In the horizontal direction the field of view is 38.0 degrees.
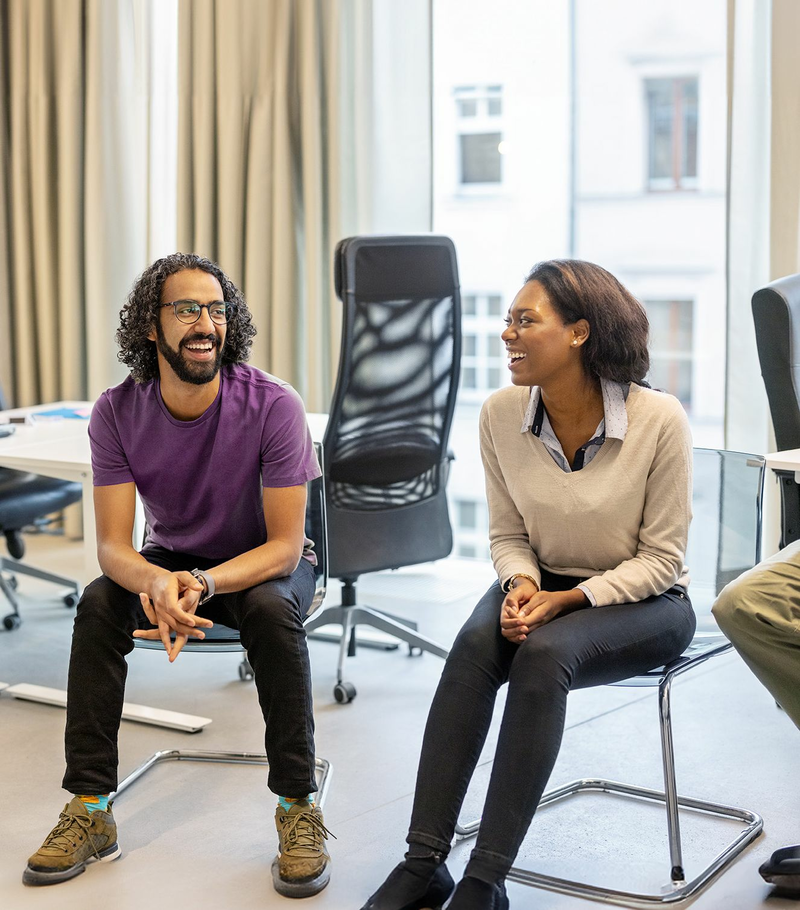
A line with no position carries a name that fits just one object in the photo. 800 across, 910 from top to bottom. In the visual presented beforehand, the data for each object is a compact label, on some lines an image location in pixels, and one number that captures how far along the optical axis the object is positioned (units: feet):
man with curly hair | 6.60
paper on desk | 10.87
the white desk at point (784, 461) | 7.37
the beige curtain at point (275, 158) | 12.93
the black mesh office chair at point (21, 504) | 10.91
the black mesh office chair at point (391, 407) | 9.34
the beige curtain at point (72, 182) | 14.39
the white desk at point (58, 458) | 8.79
